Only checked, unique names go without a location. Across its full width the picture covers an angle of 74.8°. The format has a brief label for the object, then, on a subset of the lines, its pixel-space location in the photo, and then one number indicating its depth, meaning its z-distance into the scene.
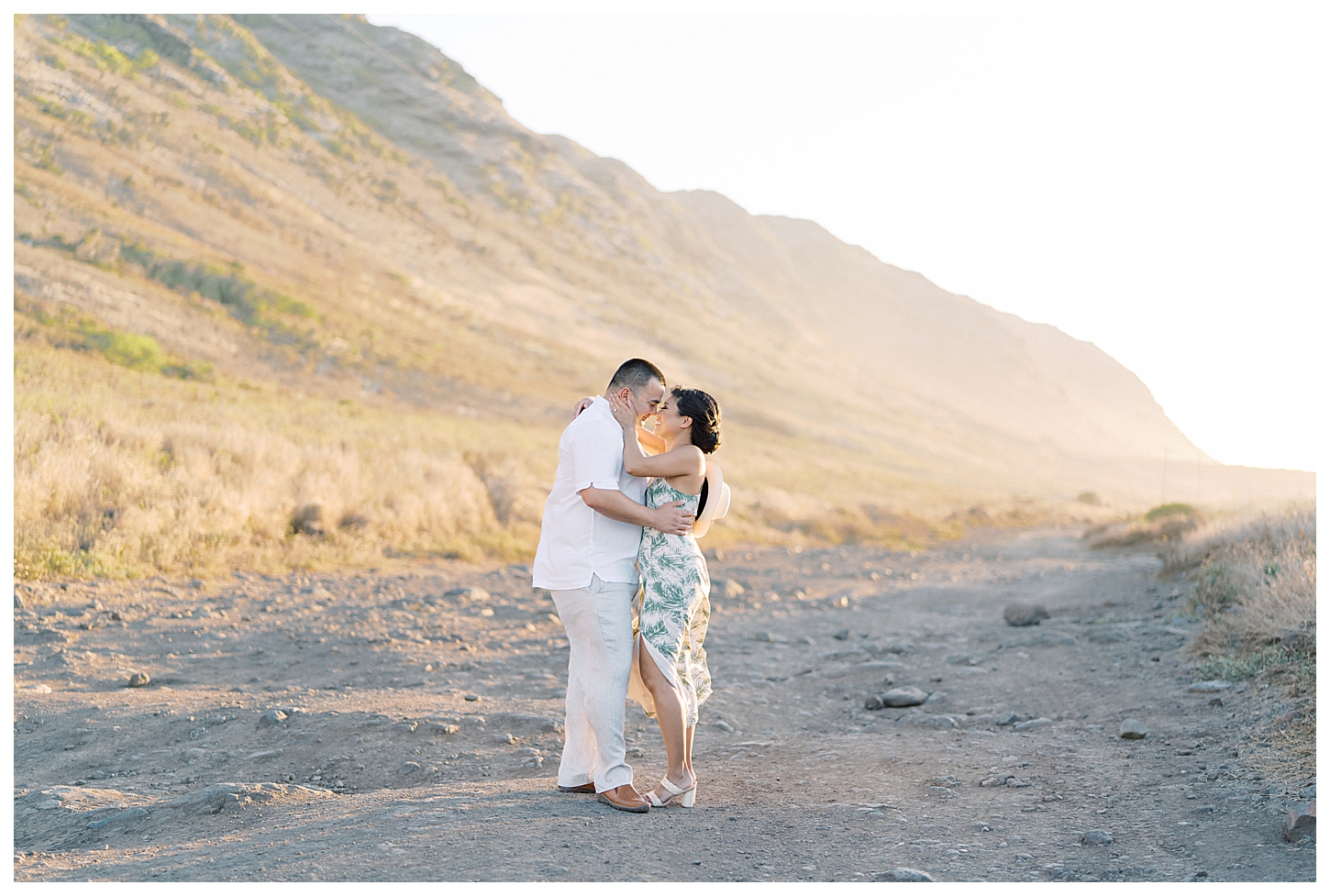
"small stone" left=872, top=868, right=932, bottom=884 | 3.73
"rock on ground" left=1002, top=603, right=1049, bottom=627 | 10.66
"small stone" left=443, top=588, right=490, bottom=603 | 10.69
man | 4.54
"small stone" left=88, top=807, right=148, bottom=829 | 4.44
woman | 4.61
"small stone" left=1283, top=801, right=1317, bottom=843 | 4.10
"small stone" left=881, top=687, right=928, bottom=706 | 7.27
